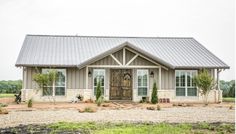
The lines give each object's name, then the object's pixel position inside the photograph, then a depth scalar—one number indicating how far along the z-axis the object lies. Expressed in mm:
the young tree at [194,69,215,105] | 14487
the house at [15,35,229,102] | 15242
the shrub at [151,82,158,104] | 14826
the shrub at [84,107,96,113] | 10999
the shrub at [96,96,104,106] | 13344
